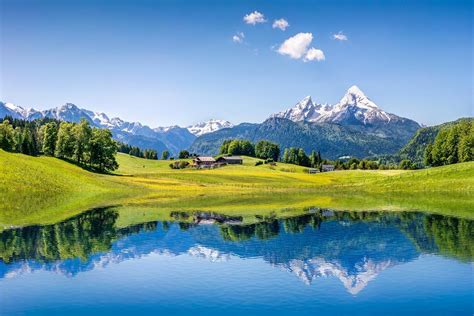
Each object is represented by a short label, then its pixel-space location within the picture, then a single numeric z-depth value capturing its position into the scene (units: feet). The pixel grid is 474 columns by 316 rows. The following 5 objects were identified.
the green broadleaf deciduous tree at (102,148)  496.64
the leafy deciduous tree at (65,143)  481.46
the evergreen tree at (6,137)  453.17
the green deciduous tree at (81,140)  482.69
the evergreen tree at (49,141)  494.18
